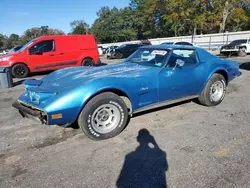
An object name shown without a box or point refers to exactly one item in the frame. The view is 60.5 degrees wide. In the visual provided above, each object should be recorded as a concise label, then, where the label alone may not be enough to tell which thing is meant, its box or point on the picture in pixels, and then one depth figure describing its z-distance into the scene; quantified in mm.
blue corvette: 3121
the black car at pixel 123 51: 21062
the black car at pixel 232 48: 17266
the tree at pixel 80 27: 78762
